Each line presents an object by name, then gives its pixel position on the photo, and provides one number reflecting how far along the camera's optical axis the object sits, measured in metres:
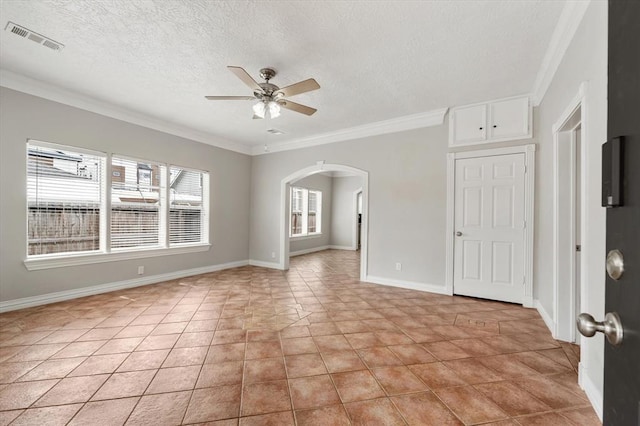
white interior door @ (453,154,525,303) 3.82
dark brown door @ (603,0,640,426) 0.58
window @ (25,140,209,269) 3.66
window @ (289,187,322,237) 8.40
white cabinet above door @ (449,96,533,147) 3.76
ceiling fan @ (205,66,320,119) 2.68
